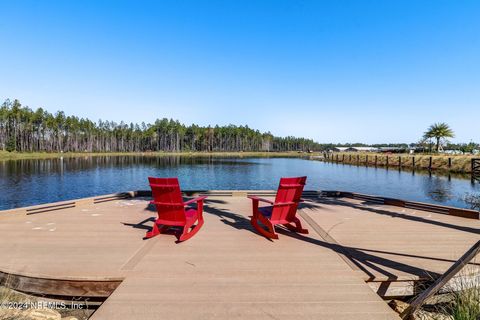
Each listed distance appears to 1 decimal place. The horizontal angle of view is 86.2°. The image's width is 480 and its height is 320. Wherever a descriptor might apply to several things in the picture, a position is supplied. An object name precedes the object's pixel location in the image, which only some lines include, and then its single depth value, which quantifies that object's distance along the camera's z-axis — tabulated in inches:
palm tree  2374.4
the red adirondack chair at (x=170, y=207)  199.3
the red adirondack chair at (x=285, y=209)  212.2
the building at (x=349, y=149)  6348.4
